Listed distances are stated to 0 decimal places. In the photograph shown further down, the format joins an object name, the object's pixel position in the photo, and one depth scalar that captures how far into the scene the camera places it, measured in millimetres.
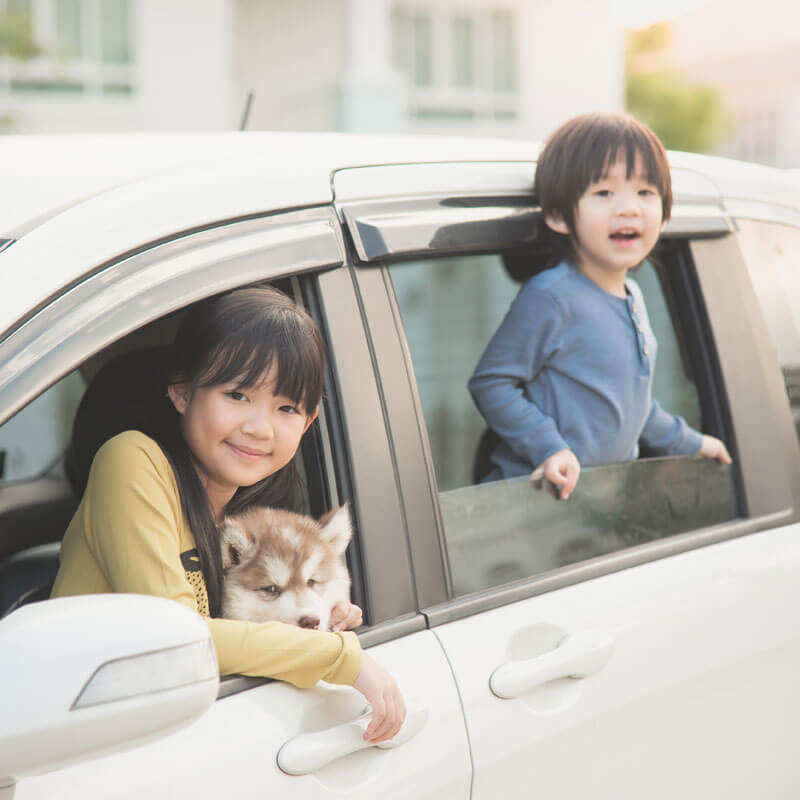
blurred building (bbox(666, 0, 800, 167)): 41156
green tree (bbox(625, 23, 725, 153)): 33531
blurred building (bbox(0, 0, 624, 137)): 13547
